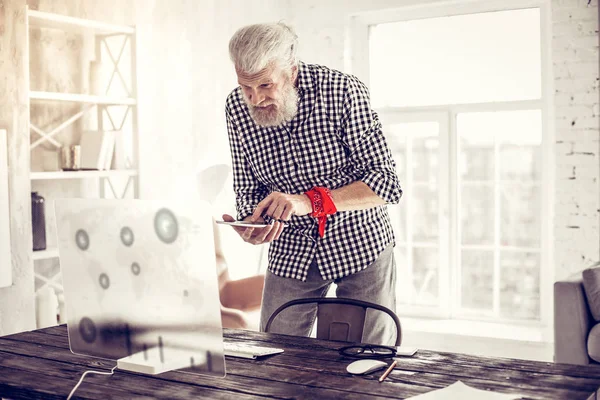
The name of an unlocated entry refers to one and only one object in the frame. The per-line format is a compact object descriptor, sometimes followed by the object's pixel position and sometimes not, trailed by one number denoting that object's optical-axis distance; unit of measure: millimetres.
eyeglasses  1695
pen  1500
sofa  3400
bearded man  2238
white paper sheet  1323
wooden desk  1412
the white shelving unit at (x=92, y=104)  3477
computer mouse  1542
